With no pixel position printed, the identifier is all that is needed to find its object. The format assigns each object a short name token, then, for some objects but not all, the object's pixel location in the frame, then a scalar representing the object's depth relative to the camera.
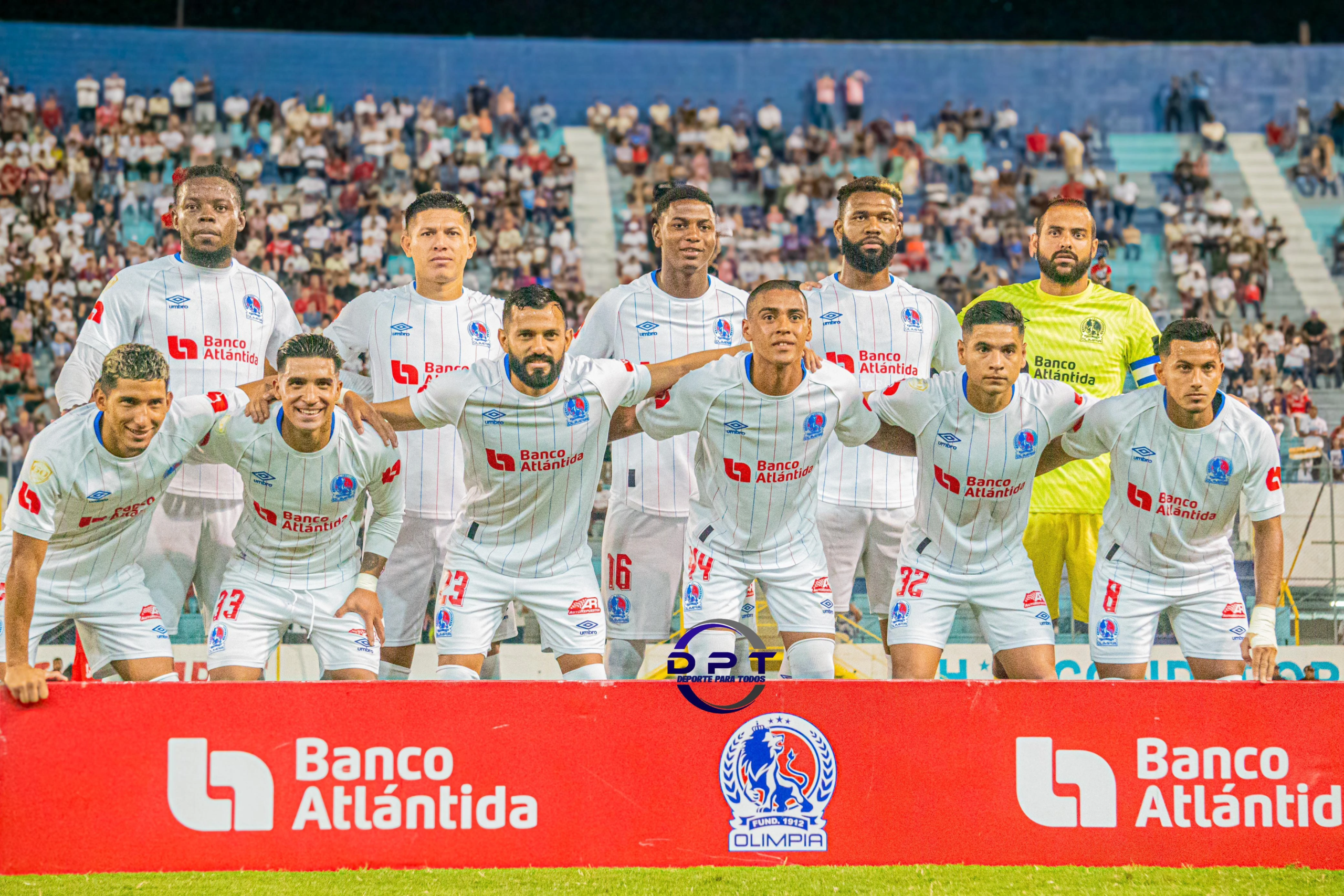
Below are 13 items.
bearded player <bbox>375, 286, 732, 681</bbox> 10.95
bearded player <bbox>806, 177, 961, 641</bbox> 12.38
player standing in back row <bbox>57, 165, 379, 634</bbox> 12.12
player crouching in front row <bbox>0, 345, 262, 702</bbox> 10.38
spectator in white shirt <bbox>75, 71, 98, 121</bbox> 44.06
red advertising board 9.14
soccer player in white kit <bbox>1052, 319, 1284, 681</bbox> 11.20
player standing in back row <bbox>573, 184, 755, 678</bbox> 12.49
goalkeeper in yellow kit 12.83
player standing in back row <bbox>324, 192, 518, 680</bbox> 12.55
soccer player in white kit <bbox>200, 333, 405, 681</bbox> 10.94
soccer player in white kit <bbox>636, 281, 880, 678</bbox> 11.13
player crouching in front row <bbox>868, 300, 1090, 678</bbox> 11.17
